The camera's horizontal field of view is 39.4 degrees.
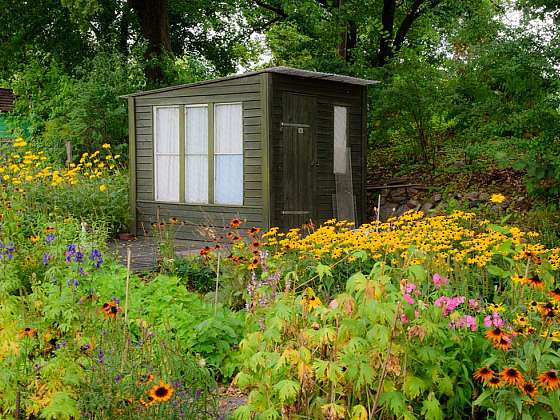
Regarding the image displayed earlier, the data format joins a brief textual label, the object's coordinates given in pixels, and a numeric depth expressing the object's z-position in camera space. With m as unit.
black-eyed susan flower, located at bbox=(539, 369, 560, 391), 2.80
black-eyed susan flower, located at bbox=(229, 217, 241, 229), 5.76
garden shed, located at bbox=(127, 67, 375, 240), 10.45
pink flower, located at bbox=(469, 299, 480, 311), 3.63
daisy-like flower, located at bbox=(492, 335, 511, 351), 3.00
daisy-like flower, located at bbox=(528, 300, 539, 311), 3.37
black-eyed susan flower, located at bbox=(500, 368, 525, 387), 2.82
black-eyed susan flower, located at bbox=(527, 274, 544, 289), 3.24
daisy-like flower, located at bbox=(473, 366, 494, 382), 2.92
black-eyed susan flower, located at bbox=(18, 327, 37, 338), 3.47
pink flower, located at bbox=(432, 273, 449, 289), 3.61
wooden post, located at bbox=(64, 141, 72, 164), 13.67
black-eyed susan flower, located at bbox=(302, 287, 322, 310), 3.43
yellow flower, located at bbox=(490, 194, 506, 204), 5.81
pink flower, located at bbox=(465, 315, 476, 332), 3.49
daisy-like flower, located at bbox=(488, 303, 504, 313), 3.54
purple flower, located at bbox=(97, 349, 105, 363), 3.50
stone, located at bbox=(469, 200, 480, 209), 11.82
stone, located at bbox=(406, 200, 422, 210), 12.71
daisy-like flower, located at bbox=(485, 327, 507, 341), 3.00
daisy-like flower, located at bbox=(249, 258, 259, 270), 4.75
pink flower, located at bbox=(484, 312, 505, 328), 3.34
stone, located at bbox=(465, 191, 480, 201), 12.06
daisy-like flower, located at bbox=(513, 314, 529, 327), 3.26
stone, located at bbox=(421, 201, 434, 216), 12.48
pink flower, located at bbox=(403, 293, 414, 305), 3.23
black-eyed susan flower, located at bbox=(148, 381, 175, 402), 2.73
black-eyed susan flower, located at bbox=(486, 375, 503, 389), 2.94
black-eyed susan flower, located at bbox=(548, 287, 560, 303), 3.03
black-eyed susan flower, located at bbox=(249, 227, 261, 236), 5.63
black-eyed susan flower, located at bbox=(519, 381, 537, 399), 2.88
